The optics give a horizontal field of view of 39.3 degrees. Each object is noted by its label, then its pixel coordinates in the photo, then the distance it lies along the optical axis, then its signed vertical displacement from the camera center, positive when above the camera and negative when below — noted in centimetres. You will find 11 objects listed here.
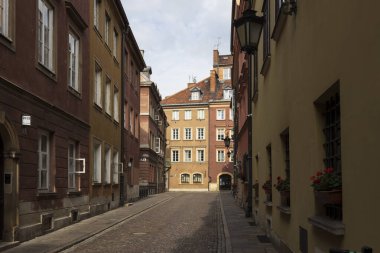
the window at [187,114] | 7706 +782
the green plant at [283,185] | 931 -30
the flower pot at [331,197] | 527 -29
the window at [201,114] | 7638 +781
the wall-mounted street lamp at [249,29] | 740 +193
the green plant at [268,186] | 1225 -43
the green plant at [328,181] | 533 -14
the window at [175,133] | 7688 +508
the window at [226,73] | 8281 +1486
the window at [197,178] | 7450 -133
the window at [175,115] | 7756 +781
